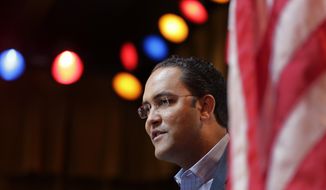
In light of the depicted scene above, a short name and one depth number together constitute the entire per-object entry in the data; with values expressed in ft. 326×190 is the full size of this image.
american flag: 6.55
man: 8.53
